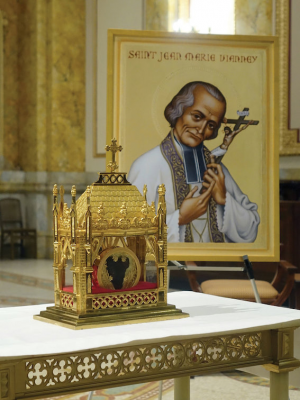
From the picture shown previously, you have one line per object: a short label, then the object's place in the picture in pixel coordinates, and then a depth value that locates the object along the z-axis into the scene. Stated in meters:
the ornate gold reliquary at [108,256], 2.31
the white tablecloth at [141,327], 2.00
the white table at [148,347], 1.96
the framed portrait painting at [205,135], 4.10
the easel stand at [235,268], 3.77
